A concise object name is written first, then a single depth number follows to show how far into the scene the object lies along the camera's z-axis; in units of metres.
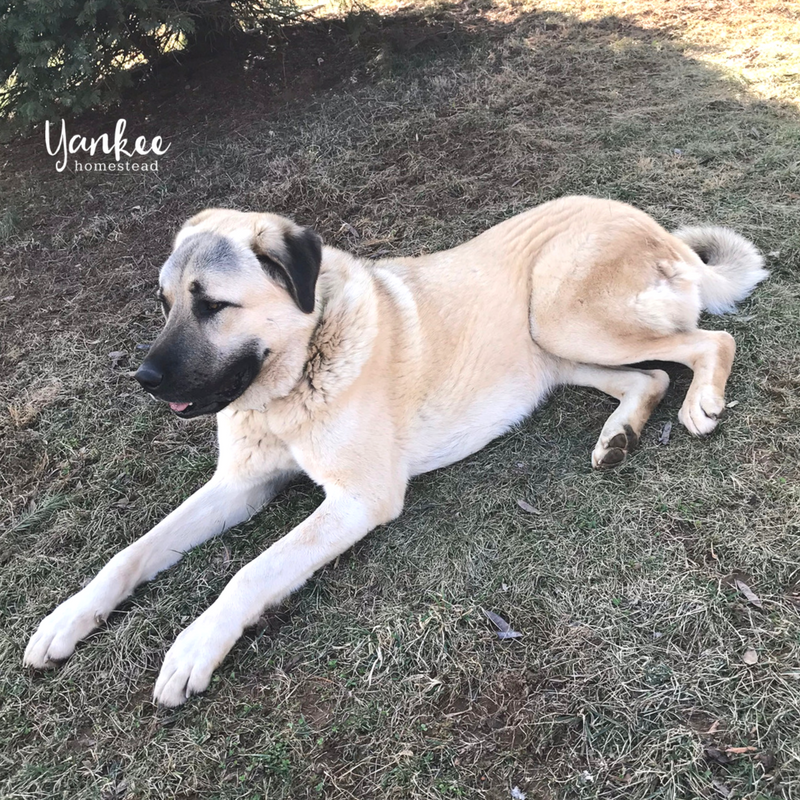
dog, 2.50
